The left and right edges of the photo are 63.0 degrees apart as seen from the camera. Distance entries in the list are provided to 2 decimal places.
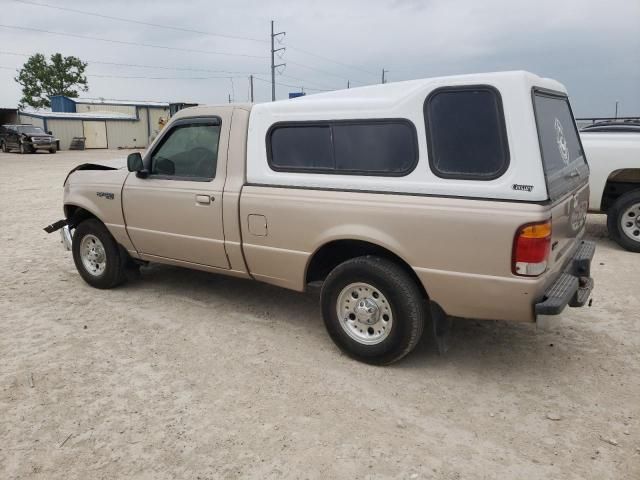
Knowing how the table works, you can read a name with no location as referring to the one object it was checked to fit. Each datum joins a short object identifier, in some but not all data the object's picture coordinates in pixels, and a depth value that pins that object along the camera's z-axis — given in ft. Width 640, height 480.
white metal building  126.93
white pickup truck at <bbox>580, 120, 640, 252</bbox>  23.03
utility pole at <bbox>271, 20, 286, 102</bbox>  155.33
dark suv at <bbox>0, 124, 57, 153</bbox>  102.32
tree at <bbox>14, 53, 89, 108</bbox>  205.87
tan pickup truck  10.37
